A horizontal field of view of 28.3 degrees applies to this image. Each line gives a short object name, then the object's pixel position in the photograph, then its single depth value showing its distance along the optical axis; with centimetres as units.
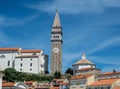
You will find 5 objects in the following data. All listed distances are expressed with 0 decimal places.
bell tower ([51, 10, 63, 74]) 7679
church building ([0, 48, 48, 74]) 7158
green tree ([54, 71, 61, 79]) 6650
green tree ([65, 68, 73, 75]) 6938
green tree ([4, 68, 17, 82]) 6251
